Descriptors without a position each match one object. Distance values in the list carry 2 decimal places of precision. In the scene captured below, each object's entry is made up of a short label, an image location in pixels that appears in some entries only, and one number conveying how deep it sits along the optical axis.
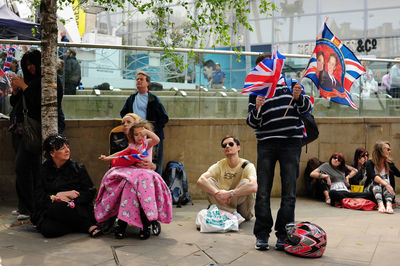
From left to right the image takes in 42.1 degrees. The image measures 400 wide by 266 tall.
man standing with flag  5.45
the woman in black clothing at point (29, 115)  6.88
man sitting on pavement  6.68
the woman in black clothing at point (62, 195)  5.86
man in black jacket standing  7.89
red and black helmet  5.14
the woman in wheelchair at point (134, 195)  5.89
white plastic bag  6.34
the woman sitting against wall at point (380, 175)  8.52
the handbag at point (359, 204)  8.48
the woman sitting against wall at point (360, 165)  9.38
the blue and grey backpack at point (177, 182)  8.41
